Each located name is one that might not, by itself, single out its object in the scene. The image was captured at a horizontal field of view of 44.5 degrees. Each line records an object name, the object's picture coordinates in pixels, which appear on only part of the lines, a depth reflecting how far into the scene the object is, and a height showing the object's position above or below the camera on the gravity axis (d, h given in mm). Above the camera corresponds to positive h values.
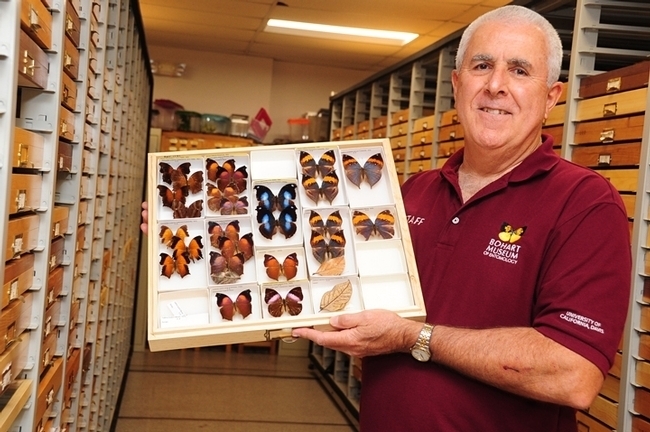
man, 1690 -174
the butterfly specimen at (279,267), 2006 -212
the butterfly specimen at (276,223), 2078 -104
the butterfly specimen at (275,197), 2088 -37
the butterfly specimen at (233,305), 1937 -307
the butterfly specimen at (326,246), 2061 -153
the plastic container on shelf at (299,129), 10219 +730
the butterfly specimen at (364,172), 2174 +50
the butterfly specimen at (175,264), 1995 -223
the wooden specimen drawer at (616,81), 2973 +503
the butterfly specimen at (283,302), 1946 -291
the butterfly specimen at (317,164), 2146 +60
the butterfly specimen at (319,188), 2125 -4
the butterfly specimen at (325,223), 2082 -95
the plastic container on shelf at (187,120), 9289 +651
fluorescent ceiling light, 8469 +1697
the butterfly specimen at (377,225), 2074 -89
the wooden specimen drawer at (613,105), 2959 +408
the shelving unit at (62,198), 1756 -96
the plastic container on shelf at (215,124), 9414 +647
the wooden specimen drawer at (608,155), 3004 +215
